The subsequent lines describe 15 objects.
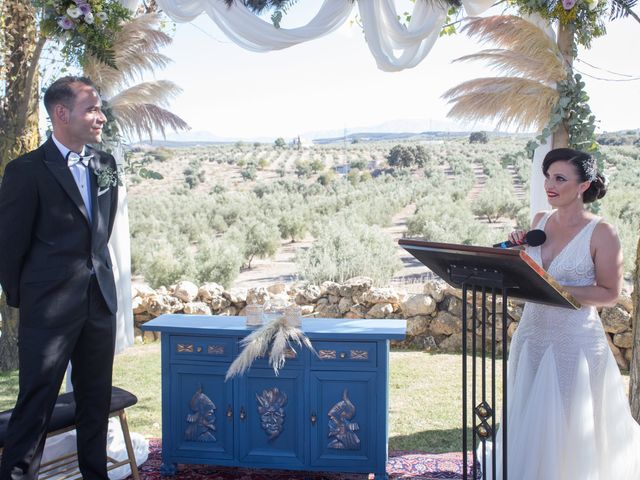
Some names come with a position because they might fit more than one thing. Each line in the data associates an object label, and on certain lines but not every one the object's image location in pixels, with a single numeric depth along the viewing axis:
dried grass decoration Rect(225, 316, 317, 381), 3.71
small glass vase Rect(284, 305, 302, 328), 3.82
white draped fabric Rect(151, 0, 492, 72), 4.48
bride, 3.08
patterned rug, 4.00
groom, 3.08
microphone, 3.14
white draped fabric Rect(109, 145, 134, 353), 4.48
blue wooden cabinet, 3.75
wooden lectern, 2.49
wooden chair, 3.40
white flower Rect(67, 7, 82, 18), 4.21
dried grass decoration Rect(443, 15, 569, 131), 4.16
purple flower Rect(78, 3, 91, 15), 4.23
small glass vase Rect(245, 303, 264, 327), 3.90
